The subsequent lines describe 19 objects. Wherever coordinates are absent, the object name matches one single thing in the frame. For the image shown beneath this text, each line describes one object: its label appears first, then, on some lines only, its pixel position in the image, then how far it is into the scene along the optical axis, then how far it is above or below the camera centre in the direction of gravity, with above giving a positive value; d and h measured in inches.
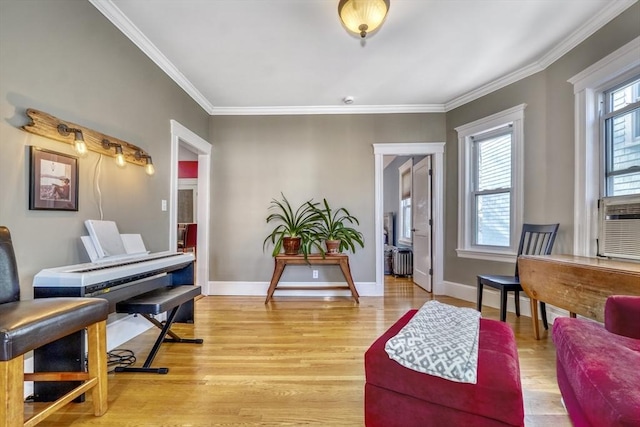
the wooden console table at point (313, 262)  137.4 -22.4
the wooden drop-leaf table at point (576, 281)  64.2 -16.1
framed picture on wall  64.2 +7.5
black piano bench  70.8 -22.8
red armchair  34.4 -21.0
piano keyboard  60.4 -13.5
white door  160.1 -4.2
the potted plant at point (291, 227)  141.6 -6.3
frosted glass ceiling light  72.1 +51.0
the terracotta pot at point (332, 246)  142.6 -15.2
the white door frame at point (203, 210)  152.5 +2.1
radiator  207.0 -33.2
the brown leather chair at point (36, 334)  42.1 -19.6
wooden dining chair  99.6 -13.3
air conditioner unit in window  79.7 -2.9
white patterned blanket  43.1 -21.0
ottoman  40.9 -26.6
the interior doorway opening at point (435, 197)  153.3 +9.7
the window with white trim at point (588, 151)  92.7 +21.5
